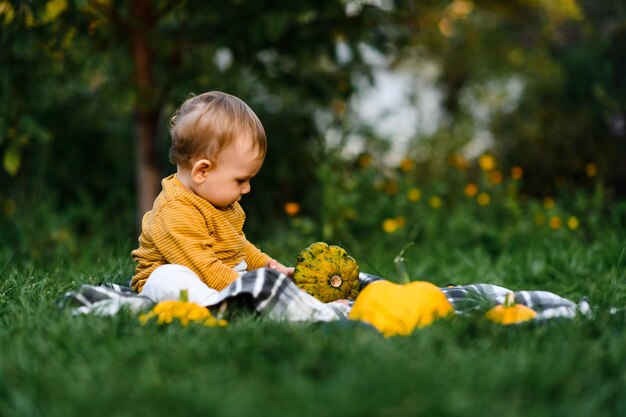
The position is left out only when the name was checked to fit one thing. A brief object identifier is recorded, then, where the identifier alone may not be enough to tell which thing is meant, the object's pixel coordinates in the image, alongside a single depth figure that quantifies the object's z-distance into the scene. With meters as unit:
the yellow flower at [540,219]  4.79
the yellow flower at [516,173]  4.98
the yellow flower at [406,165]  5.35
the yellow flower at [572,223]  4.47
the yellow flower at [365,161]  5.49
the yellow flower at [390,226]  4.59
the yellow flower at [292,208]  4.50
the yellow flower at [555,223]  4.56
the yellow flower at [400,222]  4.74
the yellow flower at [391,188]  5.32
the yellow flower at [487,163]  5.18
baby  2.79
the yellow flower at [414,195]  4.95
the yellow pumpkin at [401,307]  2.13
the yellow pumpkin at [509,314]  2.17
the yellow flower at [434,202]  4.89
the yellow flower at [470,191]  5.04
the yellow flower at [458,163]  5.57
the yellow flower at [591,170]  4.90
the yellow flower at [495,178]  5.33
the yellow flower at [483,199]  5.03
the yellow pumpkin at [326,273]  2.82
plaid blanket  2.34
